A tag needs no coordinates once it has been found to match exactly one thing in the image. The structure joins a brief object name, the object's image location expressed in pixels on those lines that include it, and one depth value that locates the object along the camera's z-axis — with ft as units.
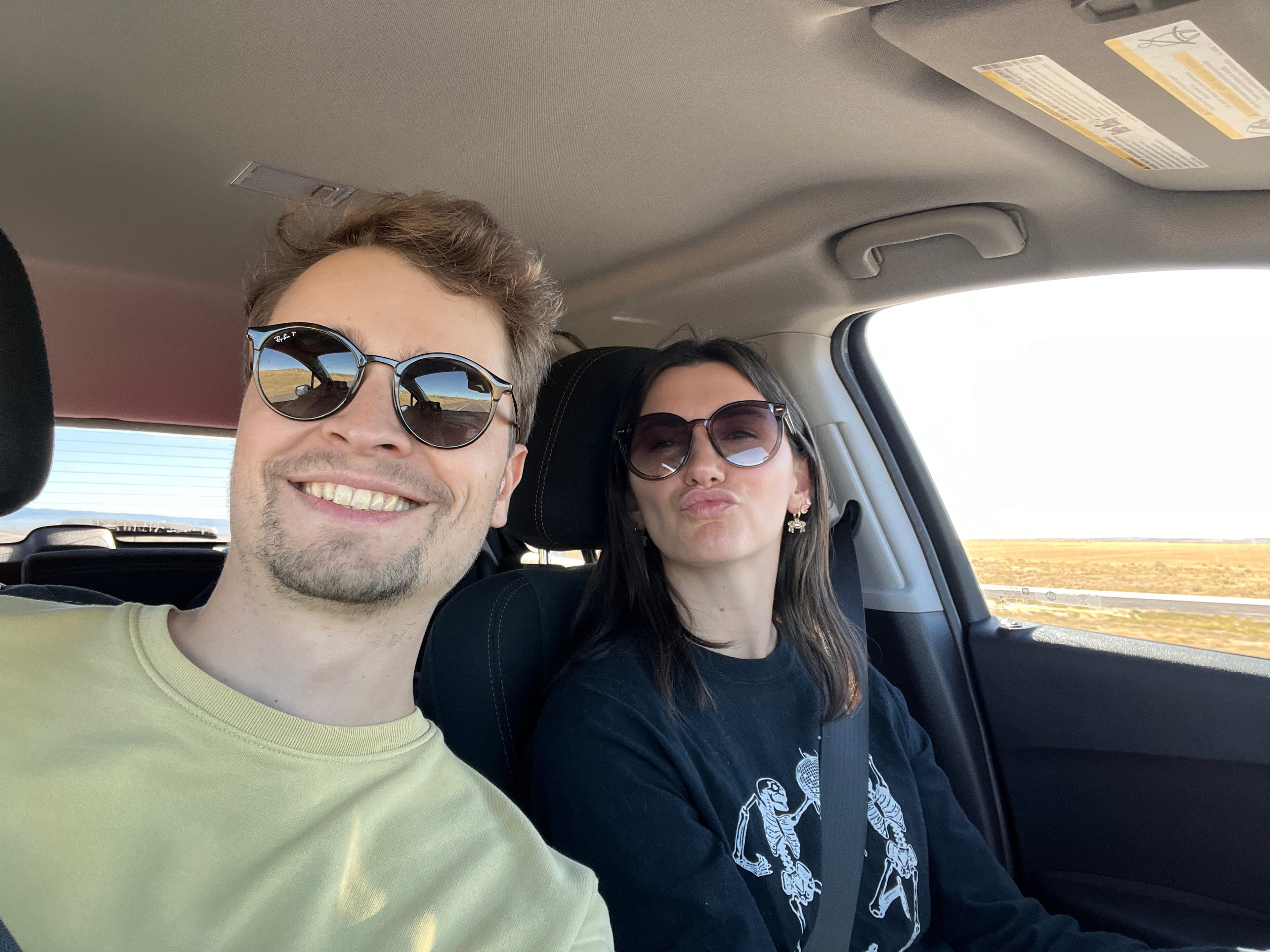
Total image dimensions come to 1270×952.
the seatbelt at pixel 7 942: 0.85
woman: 1.47
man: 1.03
